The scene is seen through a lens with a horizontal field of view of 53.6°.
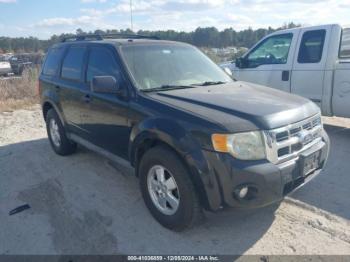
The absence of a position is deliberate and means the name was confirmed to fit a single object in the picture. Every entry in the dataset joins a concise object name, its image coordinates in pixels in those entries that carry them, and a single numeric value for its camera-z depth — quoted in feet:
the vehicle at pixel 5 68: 84.83
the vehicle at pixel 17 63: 91.65
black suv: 9.61
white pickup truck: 19.81
